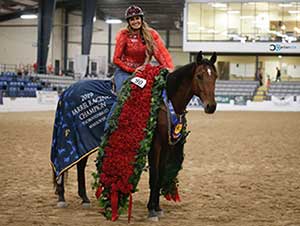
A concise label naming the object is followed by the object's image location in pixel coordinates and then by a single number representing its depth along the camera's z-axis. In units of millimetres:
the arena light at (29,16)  47256
